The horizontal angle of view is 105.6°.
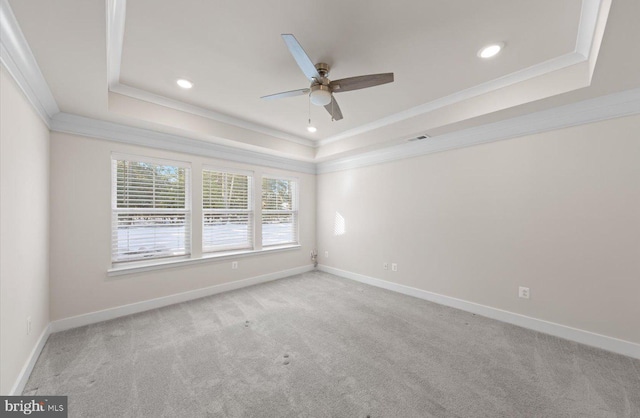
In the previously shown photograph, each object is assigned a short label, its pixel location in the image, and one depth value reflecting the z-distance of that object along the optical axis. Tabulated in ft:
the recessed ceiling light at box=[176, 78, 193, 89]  8.70
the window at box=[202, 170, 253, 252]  13.33
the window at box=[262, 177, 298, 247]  15.94
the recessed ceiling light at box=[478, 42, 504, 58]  6.82
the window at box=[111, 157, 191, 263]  10.54
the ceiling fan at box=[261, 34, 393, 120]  6.16
